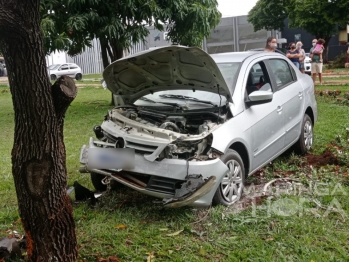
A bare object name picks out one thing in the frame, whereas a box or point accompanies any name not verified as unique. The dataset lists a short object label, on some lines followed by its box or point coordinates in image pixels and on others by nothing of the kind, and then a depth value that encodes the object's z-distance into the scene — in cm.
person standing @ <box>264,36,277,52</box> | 977
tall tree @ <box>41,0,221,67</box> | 1045
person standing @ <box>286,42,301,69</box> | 1320
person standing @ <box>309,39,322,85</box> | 1388
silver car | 416
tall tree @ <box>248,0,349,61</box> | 2797
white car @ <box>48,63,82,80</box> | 3127
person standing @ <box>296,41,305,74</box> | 1371
